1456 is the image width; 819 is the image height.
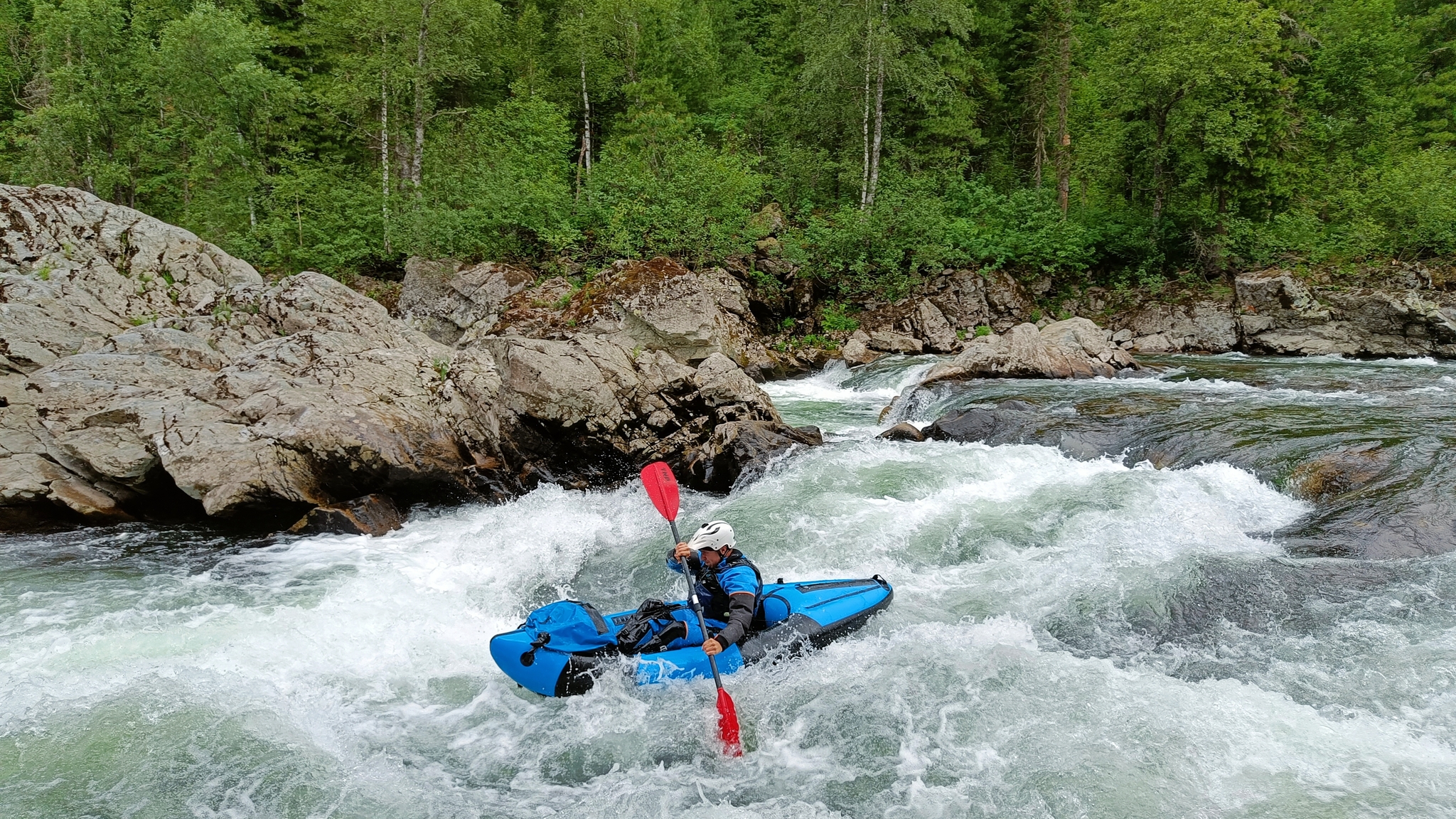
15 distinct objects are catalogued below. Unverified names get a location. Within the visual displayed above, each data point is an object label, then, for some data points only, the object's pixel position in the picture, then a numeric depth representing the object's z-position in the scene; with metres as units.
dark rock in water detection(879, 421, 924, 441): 10.19
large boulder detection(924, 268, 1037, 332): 18.77
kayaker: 4.76
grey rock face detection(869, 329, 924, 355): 17.41
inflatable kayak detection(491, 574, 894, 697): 4.62
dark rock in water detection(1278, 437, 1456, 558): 5.88
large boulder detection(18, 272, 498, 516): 7.21
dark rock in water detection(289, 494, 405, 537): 7.36
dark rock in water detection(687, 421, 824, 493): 8.98
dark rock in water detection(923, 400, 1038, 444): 9.73
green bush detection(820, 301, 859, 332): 18.19
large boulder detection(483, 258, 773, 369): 14.87
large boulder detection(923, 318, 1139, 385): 13.24
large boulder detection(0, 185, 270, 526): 7.23
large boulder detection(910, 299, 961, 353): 17.75
